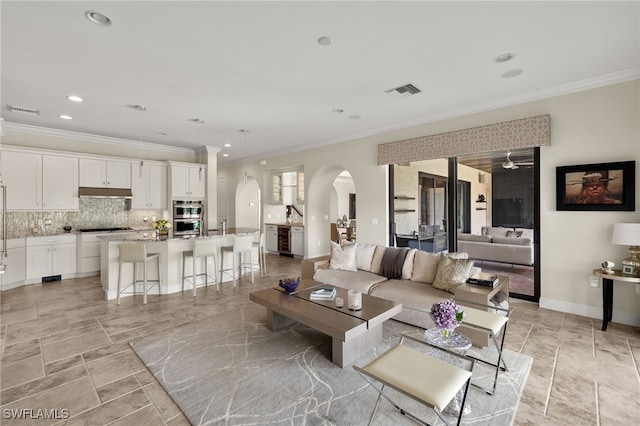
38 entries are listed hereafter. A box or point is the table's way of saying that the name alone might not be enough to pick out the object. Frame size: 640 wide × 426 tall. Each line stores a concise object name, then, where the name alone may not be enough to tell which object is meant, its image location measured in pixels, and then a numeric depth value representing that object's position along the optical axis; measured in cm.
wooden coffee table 252
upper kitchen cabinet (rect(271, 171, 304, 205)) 878
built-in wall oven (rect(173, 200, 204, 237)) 707
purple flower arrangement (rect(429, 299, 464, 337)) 208
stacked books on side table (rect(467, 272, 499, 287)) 324
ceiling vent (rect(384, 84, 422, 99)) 384
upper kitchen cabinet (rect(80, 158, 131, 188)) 610
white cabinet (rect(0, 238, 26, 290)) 501
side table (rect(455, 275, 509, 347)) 293
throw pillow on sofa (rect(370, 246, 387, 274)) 444
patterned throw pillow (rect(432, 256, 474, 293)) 344
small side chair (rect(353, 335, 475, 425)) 158
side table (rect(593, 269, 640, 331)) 329
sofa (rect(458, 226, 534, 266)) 535
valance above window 401
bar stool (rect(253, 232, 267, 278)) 606
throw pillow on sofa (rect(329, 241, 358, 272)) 452
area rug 203
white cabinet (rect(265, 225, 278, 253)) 880
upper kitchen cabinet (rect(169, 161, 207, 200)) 700
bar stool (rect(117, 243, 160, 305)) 432
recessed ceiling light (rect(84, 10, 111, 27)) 235
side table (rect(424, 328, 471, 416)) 207
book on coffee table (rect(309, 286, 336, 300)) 318
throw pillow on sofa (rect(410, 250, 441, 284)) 386
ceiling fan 446
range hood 603
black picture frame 345
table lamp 310
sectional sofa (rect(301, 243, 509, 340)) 341
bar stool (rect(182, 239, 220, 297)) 475
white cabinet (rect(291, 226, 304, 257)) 802
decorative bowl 337
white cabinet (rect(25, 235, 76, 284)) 534
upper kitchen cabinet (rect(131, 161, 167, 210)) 671
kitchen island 460
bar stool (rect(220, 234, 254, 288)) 529
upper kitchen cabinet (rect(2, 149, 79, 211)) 530
